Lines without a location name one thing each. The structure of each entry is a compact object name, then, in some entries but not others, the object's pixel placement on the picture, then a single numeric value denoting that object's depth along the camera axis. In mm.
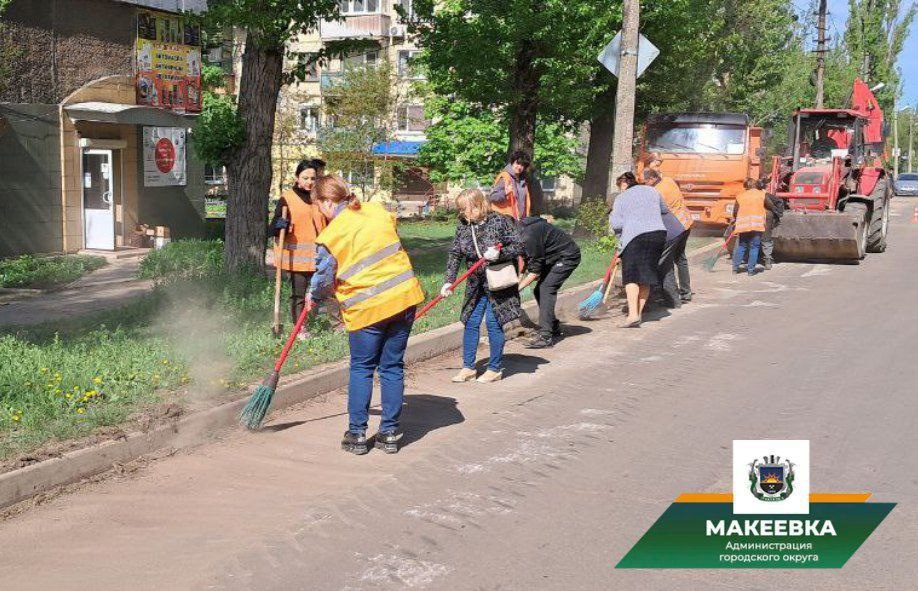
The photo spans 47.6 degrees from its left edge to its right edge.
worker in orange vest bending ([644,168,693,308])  12445
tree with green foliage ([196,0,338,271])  12383
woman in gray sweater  11250
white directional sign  15508
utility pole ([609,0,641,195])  15609
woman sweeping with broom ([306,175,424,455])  6566
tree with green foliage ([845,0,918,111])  55312
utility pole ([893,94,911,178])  68650
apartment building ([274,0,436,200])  34219
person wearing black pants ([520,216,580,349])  10336
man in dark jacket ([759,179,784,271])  17266
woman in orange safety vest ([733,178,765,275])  16562
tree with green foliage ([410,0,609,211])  18891
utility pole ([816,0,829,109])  38531
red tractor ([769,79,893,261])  18297
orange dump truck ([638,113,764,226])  22797
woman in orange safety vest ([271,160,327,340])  9984
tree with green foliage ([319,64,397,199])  32375
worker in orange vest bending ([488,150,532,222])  10719
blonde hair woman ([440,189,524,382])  8742
